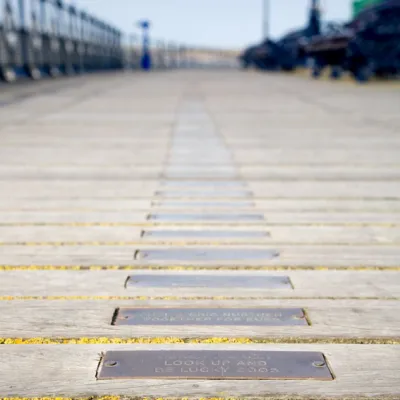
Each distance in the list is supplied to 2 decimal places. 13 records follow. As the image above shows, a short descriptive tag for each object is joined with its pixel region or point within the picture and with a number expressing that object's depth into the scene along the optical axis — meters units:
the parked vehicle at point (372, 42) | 14.43
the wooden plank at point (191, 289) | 1.84
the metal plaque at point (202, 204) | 2.94
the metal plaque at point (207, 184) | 3.39
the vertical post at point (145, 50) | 41.09
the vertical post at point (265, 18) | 41.41
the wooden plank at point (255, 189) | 3.17
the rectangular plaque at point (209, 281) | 1.90
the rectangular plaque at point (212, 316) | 1.64
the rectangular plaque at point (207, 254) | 2.16
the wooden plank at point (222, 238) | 2.38
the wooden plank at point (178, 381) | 1.31
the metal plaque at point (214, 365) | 1.37
